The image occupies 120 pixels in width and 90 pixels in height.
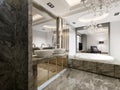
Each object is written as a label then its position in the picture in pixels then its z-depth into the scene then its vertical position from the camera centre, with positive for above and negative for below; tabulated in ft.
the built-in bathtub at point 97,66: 8.95 -2.60
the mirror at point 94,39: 14.51 +1.04
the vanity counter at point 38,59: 5.78 -1.12
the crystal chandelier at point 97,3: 6.08 +3.18
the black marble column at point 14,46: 3.40 -0.04
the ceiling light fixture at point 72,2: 8.71 +4.64
